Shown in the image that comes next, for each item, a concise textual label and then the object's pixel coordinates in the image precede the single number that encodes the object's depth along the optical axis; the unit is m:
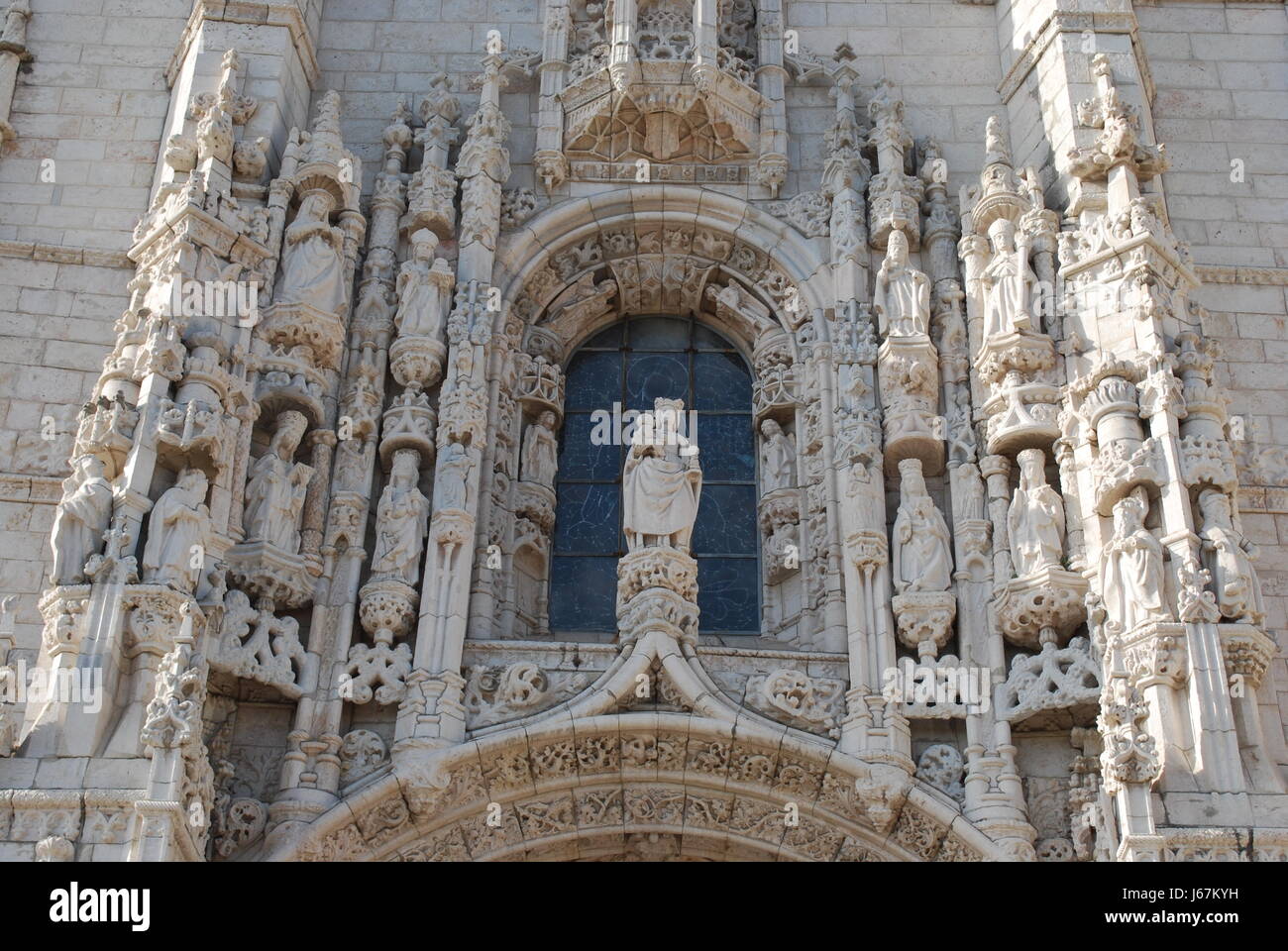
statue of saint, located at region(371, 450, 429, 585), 14.00
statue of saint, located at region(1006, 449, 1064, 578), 13.69
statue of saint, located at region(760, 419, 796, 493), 15.28
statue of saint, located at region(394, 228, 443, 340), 15.08
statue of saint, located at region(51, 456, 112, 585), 12.70
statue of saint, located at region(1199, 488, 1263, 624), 12.76
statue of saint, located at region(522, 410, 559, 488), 15.35
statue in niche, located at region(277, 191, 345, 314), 14.84
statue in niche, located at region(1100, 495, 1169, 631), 12.84
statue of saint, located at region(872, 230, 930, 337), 15.07
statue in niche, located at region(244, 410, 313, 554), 13.82
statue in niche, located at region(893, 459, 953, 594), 13.96
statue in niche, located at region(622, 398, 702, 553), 14.05
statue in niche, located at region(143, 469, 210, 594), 12.79
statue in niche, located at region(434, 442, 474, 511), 14.27
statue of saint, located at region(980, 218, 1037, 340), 14.66
